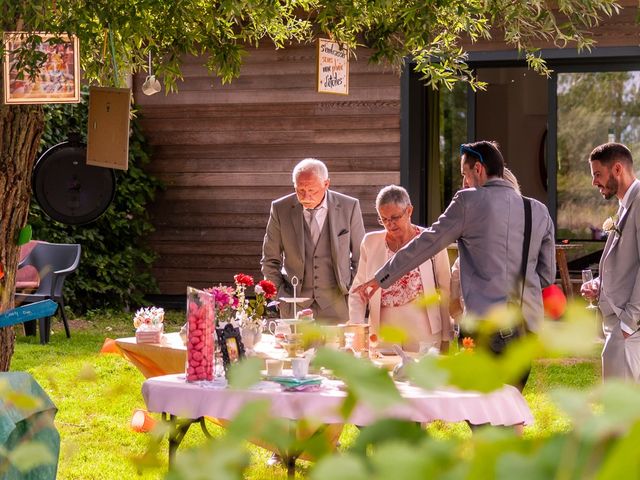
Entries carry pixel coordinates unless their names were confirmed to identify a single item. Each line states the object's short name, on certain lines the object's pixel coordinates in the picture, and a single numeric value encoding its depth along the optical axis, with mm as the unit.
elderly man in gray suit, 10037
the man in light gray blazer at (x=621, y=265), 8631
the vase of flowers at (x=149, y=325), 9658
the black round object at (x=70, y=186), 8516
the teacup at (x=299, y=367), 7091
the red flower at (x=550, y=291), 7868
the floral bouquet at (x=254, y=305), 8599
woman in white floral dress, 8734
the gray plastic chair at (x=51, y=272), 17018
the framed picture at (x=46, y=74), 6937
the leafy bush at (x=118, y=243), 19829
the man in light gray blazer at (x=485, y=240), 8272
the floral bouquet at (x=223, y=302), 8073
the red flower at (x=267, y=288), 8727
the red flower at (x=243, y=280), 8663
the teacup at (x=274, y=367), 7219
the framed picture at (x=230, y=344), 7277
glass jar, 7213
